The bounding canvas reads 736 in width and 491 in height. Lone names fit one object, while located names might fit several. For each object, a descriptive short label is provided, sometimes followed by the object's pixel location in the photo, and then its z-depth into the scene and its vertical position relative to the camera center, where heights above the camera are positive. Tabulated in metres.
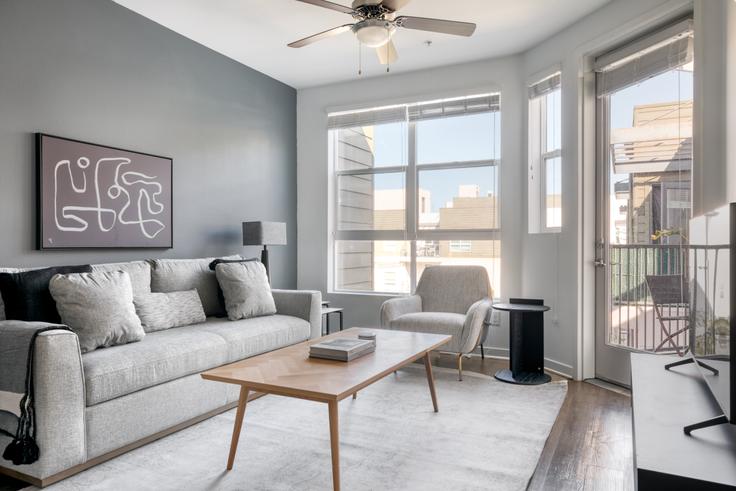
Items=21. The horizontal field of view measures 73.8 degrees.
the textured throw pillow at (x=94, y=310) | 2.52 -0.36
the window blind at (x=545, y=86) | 4.06 +1.32
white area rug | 2.10 -1.04
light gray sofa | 2.05 -0.71
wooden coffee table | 1.94 -0.60
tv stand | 1.21 -0.59
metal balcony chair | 3.12 -0.42
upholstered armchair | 3.73 -0.57
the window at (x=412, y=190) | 4.70 +0.51
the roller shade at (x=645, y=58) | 2.98 +1.22
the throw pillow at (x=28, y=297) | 2.49 -0.29
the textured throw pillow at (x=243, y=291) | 3.58 -0.38
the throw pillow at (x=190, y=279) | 3.41 -0.28
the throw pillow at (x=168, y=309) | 3.03 -0.45
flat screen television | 1.37 -0.22
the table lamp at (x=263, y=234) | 4.30 +0.06
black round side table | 3.76 -0.80
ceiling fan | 2.64 +1.22
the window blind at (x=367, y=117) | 5.02 +1.30
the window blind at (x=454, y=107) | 4.61 +1.30
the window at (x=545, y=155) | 4.13 +0.74
